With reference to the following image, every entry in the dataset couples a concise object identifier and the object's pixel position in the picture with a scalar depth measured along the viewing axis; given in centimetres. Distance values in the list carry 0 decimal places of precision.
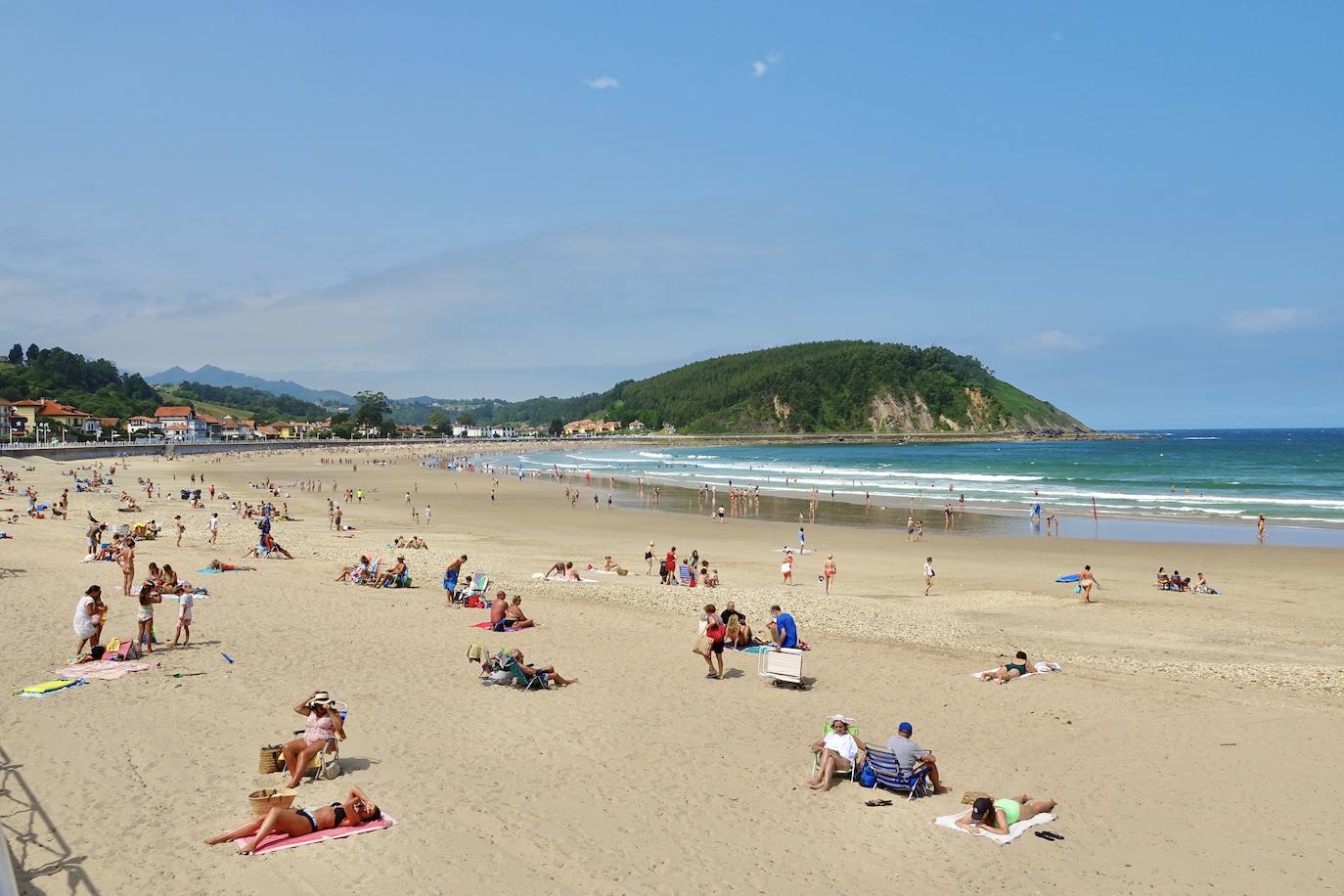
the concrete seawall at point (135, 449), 6930
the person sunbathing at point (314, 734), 708
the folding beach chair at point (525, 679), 1011
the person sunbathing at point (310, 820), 601
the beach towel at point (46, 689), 912
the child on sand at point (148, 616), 1083
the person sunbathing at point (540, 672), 1009
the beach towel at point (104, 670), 977
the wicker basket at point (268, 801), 624
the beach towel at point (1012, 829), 648
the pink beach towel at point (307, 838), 599
